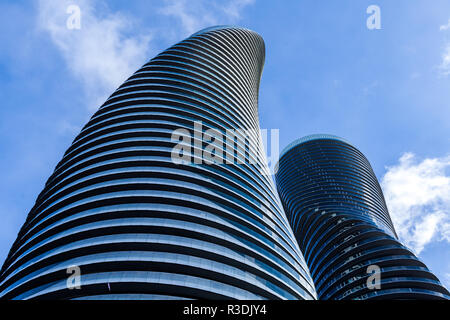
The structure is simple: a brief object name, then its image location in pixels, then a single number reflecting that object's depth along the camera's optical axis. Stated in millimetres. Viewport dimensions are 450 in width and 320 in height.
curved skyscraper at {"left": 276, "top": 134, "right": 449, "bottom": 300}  69000
